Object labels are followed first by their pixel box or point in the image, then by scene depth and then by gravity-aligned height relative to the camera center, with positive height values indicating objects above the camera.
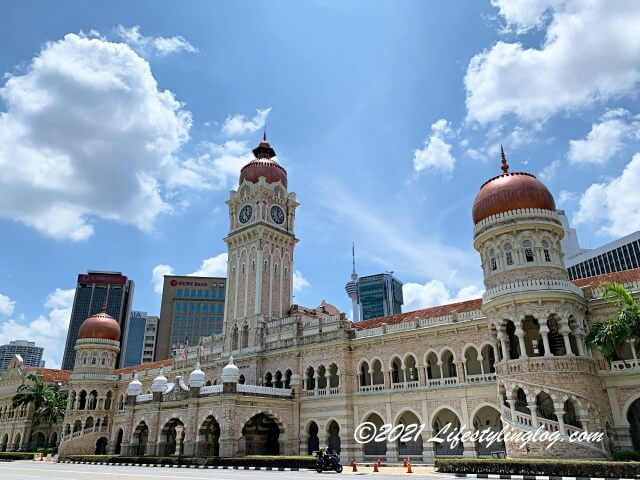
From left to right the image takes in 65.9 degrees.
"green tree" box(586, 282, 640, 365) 21.66 +4.77
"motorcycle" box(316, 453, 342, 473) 23.36 -0.70
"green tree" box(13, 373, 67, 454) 52.62 +5.07
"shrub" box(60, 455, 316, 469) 25.94 -0.65
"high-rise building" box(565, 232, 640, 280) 93.69 +34.25
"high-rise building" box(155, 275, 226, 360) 111.12 +29.60
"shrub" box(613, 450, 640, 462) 20.27 -0.53
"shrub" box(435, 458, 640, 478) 16.67 -0.80
